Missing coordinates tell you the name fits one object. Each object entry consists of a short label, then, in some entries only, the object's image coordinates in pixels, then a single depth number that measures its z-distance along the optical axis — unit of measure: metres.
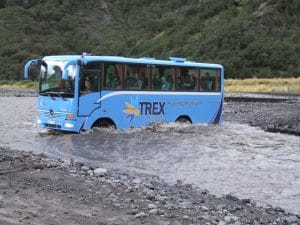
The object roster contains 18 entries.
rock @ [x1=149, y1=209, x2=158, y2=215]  8.53
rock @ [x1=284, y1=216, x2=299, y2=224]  8.91
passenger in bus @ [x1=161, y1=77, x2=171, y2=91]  22.45
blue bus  19.25
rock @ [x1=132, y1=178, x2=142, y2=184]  11.55
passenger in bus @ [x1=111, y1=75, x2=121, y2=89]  20.33
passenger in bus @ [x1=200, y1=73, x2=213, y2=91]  24.42
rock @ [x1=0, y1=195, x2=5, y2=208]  8.28
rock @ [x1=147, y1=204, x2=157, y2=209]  8.92
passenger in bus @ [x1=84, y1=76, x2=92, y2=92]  19.39
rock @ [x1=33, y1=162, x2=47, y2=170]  12.20
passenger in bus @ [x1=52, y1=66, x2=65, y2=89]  19.46
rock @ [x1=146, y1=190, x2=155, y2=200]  9.74
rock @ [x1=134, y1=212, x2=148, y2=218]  8.23
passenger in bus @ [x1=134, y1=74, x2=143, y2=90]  21.29
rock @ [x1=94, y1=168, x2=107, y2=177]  12.15
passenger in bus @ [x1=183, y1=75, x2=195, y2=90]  23.56
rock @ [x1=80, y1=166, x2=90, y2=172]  12.76
